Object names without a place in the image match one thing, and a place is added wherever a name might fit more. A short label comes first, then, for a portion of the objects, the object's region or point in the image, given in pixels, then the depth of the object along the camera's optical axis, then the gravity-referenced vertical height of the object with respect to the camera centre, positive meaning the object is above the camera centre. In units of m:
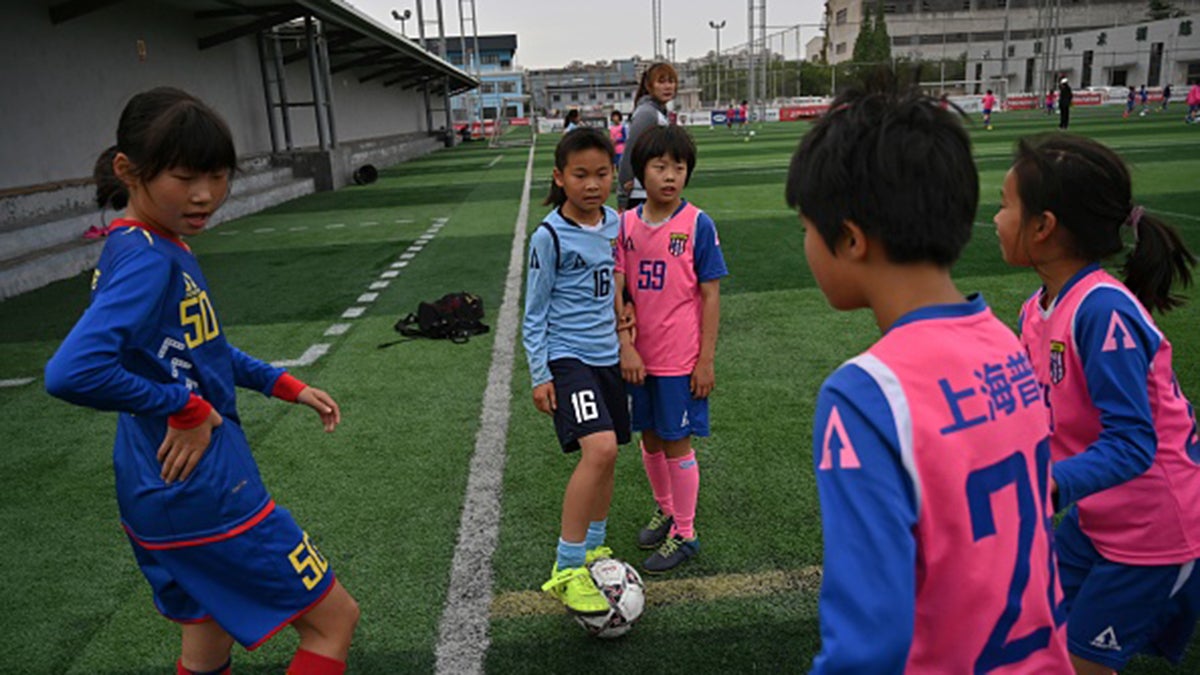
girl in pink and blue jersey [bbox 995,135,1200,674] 1.98 -0.69
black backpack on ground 7.20 -1.53
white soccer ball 2.88 -1.63
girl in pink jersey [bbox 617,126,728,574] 3.28 -0.71
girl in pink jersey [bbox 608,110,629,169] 17.73 +0.05
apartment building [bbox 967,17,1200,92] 60.62 +3.69
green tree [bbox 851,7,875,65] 74.56 +6.95
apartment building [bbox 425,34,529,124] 78.28 +7.44
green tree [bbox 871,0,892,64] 73.75 +7.29
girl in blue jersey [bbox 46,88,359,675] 1.81 -0.54
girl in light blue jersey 2.97 -0.76
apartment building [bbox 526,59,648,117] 106.00 +6.06
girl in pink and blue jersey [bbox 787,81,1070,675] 1.09 -0.44
